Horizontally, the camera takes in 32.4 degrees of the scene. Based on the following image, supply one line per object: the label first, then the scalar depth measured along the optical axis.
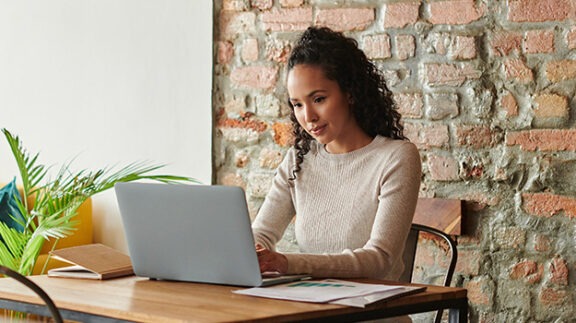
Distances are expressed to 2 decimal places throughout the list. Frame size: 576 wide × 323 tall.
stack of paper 1.93
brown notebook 2.35
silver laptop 2.10
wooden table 1.79
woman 2.54
